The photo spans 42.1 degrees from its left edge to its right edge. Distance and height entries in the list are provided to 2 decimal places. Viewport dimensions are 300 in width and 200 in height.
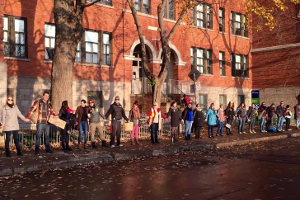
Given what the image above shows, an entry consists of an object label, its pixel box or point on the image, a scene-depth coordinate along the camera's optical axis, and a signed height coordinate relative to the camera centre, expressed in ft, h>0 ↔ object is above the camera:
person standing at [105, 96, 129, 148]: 46.96 -0.96
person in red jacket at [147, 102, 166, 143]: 51.26 -1.33
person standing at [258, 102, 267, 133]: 71.28 -1.02
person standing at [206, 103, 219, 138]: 61.57 -1.63
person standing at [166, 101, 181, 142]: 53.31 -1.40
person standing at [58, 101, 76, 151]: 42.65 -1.07
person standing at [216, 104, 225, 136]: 63.67 -1.70
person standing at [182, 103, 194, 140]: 56.54 -1.20
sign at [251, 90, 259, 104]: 113.93 +3.96
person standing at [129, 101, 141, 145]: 49.88 -1.03
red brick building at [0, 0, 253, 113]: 65.36 +12.21
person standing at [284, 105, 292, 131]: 75.46 -1.30
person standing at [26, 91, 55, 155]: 39.78 -0.58
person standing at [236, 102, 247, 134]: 67.97 -1.22
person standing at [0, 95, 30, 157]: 37.68 -1.11
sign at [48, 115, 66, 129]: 40.04 -1.20
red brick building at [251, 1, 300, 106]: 105.60 +13.77
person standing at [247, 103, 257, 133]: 69.92 -1.17
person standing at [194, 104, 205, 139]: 58.80 -1.70
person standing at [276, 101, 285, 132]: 73.41 -1.25
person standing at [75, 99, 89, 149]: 44.45 -0.89
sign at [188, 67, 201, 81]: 57.47 +5.31
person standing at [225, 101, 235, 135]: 66.07 -0.93
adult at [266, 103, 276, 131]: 74.02 -0.68
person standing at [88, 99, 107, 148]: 45.68 -1.16
